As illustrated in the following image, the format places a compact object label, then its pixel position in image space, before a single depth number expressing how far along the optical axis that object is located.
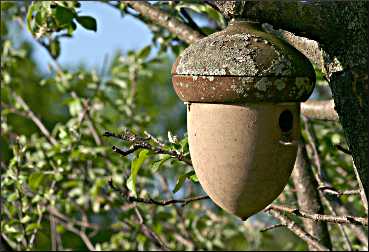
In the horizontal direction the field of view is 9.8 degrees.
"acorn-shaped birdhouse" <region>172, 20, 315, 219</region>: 2.64
